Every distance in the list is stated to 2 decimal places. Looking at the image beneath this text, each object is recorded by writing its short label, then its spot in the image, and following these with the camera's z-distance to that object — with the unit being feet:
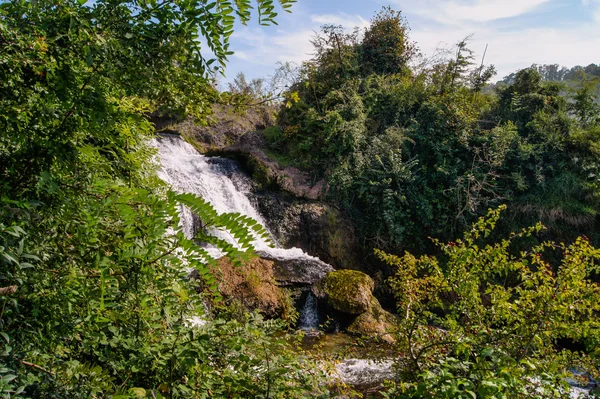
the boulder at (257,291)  24.50
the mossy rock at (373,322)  25.48
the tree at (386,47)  47.47
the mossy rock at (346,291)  26.86
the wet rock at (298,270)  27.58
